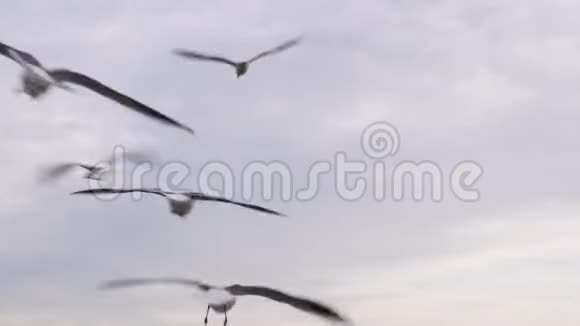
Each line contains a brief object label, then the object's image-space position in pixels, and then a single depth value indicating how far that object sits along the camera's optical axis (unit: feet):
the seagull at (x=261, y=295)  30.89
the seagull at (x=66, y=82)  33.14
